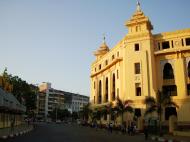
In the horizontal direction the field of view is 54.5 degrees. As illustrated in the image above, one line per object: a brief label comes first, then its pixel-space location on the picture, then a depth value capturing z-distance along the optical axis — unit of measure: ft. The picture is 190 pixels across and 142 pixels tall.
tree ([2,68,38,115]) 147.51
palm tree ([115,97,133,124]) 94.17
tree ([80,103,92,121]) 151.38
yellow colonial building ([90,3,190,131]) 98.65
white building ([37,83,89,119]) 297.13
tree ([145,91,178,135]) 75.27
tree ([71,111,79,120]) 296.57
